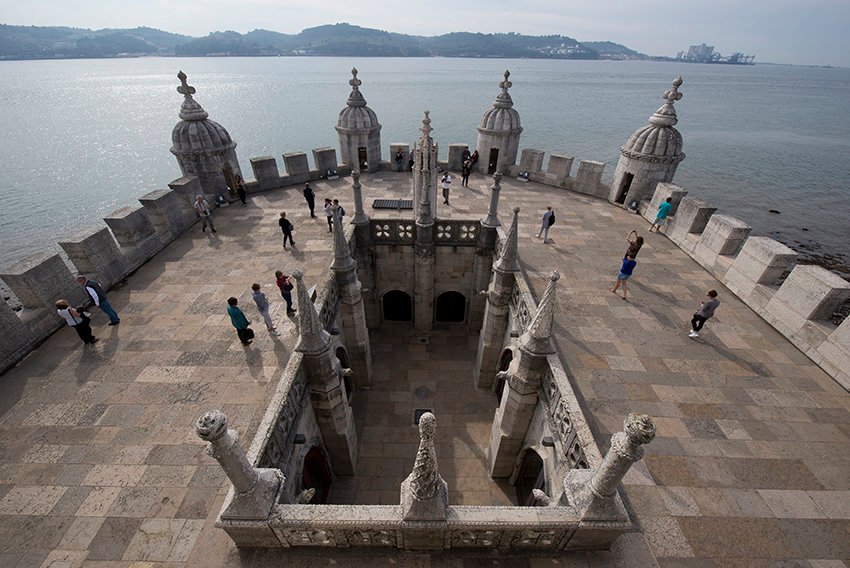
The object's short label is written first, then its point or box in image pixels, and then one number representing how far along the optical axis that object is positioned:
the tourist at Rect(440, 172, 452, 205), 18.06
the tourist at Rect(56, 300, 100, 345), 9.38
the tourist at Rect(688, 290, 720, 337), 9.98
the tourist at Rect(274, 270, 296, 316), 10.76
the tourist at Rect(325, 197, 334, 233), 15.34
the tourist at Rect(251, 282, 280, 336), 9.83
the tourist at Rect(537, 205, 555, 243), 15.02
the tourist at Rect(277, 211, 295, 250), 13.91
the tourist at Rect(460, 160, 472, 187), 20.06
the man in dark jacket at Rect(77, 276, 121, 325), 10.44
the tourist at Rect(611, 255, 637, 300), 11.58
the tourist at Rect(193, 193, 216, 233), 15.43
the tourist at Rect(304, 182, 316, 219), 16.31
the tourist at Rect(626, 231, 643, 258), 12.41
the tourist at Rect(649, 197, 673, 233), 15.69
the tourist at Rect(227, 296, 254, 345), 9.41
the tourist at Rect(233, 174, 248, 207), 18.22
